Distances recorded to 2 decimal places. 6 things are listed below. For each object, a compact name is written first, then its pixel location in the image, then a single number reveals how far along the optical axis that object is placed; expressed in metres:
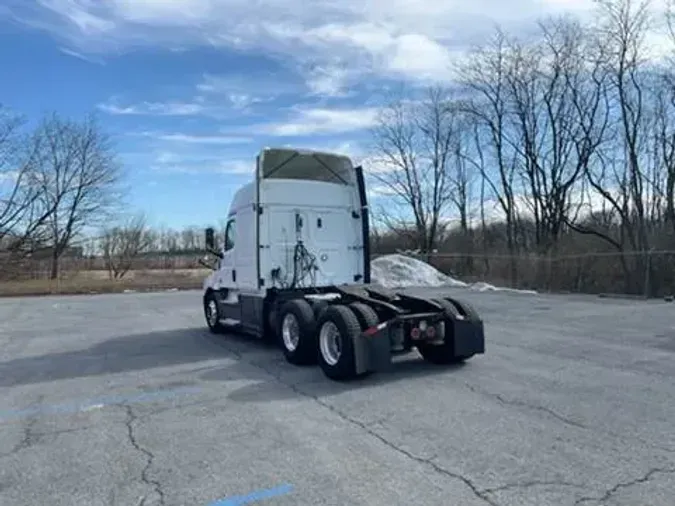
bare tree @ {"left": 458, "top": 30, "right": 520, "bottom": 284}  38.53
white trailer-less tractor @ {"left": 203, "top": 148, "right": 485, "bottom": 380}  8.55
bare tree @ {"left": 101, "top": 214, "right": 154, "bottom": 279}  53.44
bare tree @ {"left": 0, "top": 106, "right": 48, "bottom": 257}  44.31
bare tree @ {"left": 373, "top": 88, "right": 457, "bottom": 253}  45.84
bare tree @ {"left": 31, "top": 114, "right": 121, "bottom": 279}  47.98
